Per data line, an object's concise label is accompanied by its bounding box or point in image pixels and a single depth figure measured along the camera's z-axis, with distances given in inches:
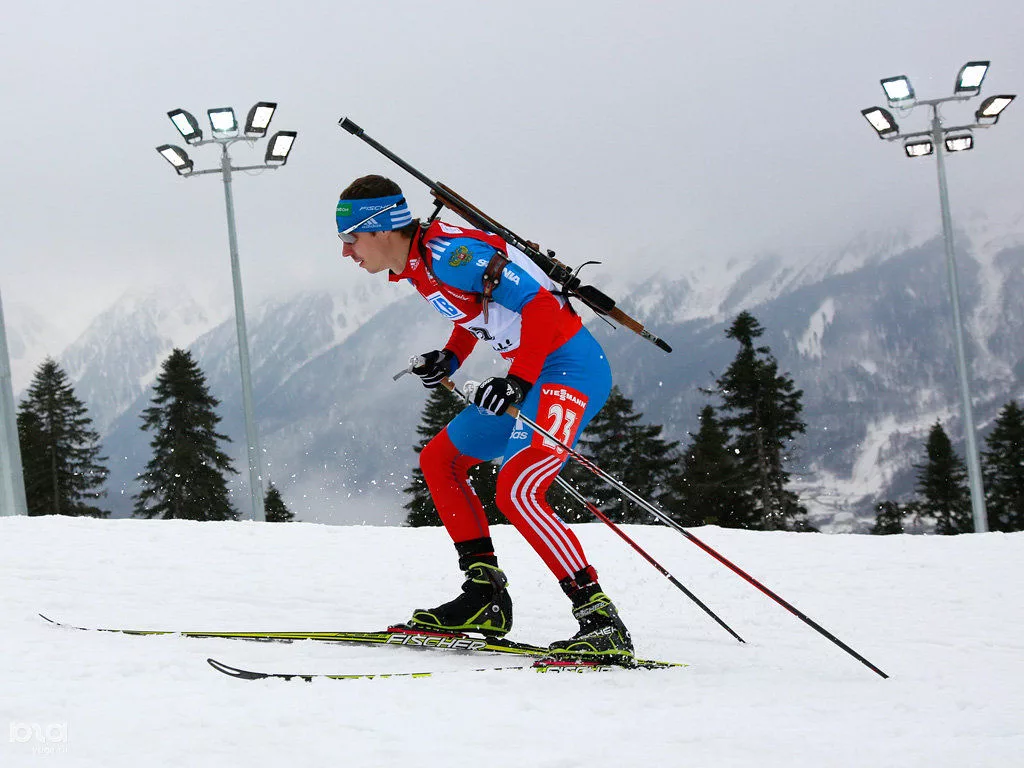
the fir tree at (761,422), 1534.2
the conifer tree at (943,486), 1853.8
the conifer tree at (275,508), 1907.0
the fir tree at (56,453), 1570.3
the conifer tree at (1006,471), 1636.3
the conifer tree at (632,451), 1599.4
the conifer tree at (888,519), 2062.0
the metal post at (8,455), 426.9
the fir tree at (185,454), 1552.7
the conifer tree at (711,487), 1526.8
